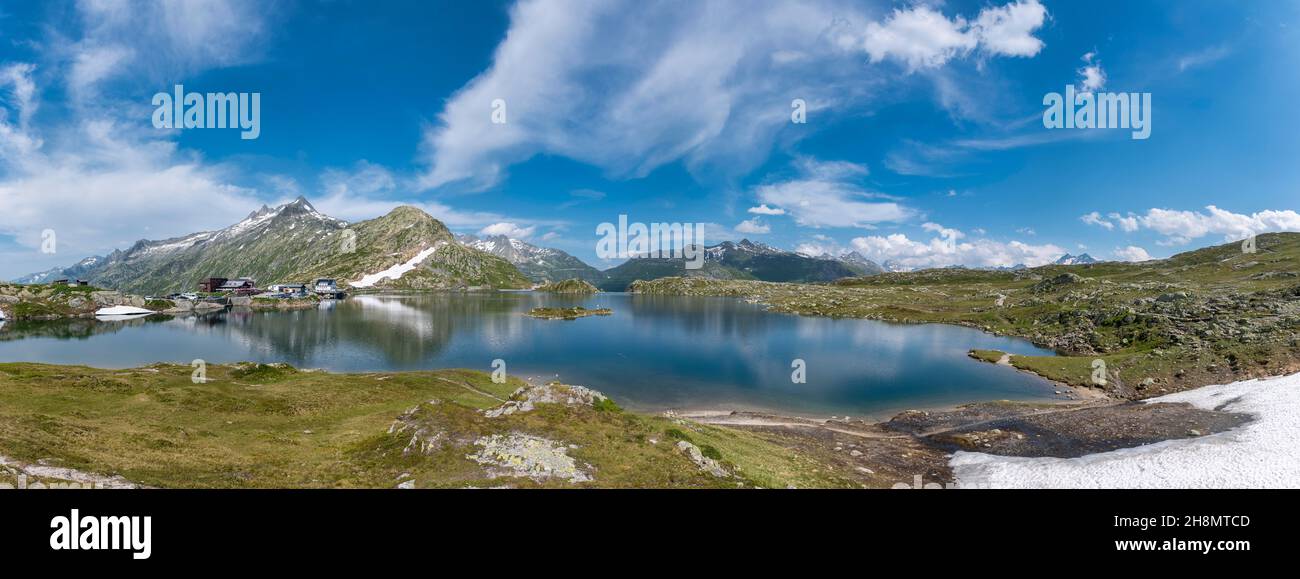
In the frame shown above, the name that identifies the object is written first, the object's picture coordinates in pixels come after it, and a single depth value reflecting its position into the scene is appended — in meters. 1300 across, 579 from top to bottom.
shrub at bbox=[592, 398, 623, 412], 29.88
